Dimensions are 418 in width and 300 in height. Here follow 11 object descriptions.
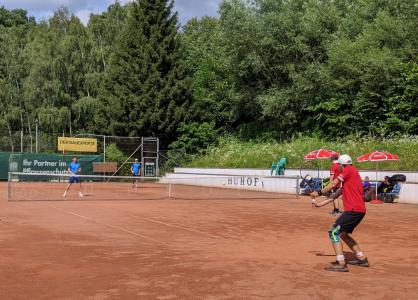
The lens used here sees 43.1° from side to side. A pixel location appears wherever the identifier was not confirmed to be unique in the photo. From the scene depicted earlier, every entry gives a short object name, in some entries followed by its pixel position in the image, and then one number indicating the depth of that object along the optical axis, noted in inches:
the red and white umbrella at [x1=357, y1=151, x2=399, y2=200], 887.7
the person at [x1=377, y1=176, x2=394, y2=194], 930.1
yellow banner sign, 1455.5
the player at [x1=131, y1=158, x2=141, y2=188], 1236.5
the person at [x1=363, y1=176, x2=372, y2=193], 933.4
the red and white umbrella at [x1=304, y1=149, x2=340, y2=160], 1014.4
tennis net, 954.1
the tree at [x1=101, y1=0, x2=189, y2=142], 1701.5
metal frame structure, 1509.6
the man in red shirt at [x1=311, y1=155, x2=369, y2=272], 331.3
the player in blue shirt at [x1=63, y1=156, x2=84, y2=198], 888.8
